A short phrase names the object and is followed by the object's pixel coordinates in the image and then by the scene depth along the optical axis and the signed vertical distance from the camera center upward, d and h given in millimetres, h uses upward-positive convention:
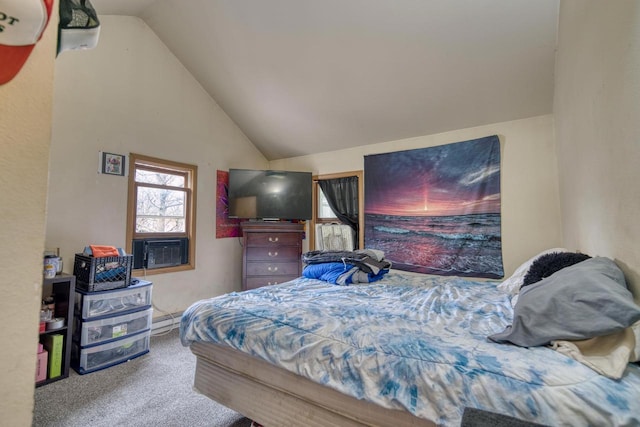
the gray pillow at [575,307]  845 -277
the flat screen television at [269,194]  3711 +443
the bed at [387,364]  820 -507
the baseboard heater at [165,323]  2886 -1059
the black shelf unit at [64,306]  2021 -625
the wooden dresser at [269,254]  3566 -375
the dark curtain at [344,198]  3734 +389
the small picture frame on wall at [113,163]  2648 +623
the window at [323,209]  4051 +256
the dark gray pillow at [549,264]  1460 -215
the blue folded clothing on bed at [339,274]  2223 -404
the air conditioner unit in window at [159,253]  2910 -301
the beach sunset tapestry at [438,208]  2791 +204
